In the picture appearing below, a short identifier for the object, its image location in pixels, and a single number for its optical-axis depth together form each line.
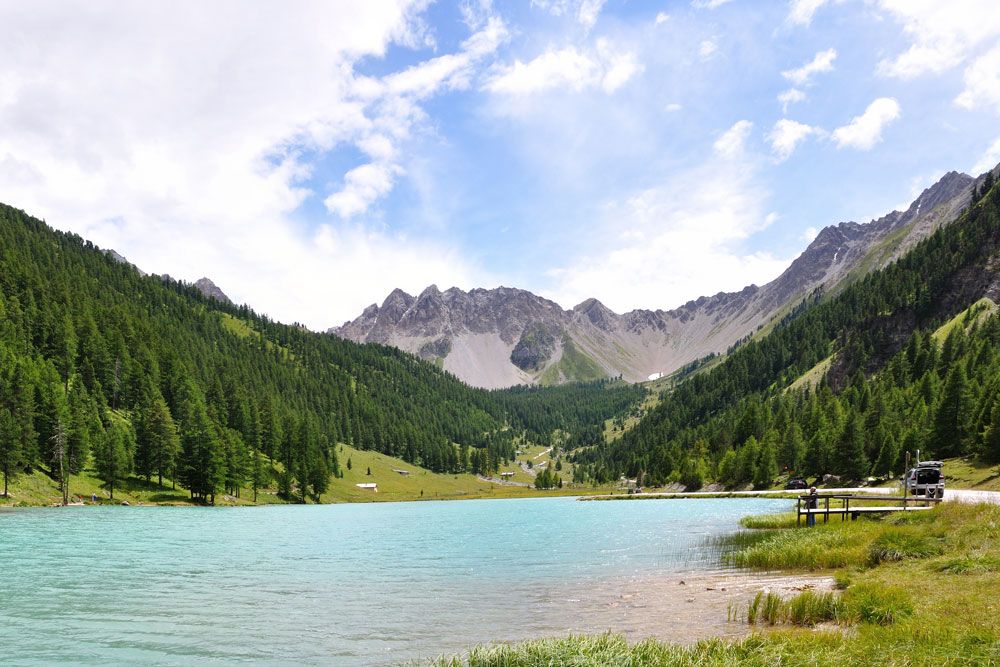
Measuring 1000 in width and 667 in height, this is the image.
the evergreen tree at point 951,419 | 88.62
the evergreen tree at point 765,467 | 119.25
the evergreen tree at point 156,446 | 107.62
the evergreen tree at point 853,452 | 101.31
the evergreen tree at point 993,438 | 71.90
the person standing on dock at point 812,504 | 44.74
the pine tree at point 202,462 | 107.69
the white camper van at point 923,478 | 50.50
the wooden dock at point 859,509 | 42.94
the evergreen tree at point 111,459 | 95.06
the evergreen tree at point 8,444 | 81.38
